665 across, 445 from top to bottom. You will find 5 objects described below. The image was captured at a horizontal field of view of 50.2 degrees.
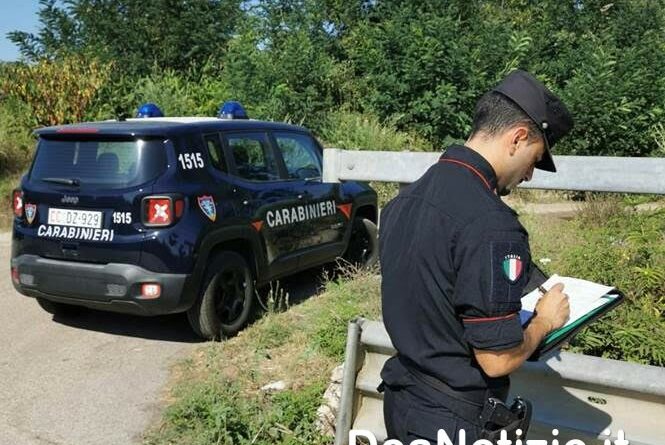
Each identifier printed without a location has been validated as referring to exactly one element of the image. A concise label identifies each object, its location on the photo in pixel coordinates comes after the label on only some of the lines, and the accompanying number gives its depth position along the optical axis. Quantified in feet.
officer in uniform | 6.14
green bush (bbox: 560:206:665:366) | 11.28
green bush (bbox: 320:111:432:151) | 40.19
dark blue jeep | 16.81
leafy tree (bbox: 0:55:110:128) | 46.65
